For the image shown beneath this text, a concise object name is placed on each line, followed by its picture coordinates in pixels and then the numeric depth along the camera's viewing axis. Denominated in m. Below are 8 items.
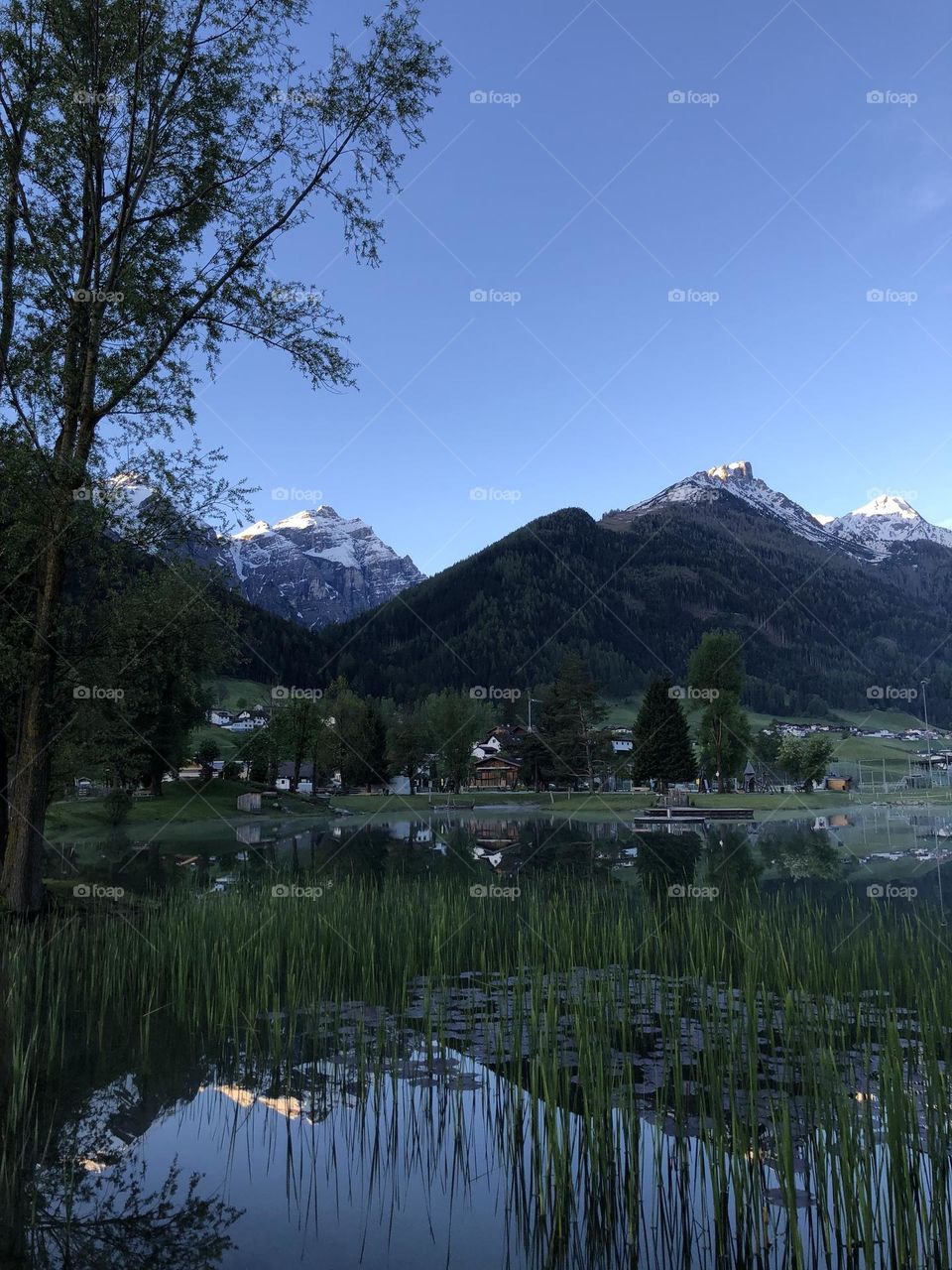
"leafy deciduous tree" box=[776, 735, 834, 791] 97.44
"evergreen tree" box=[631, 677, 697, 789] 83.75
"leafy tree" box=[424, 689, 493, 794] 100.56
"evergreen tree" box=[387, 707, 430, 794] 103.81
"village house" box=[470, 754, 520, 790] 124.19
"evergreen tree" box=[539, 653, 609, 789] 91.06
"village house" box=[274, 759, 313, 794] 92.00
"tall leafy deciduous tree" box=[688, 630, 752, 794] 86.62
